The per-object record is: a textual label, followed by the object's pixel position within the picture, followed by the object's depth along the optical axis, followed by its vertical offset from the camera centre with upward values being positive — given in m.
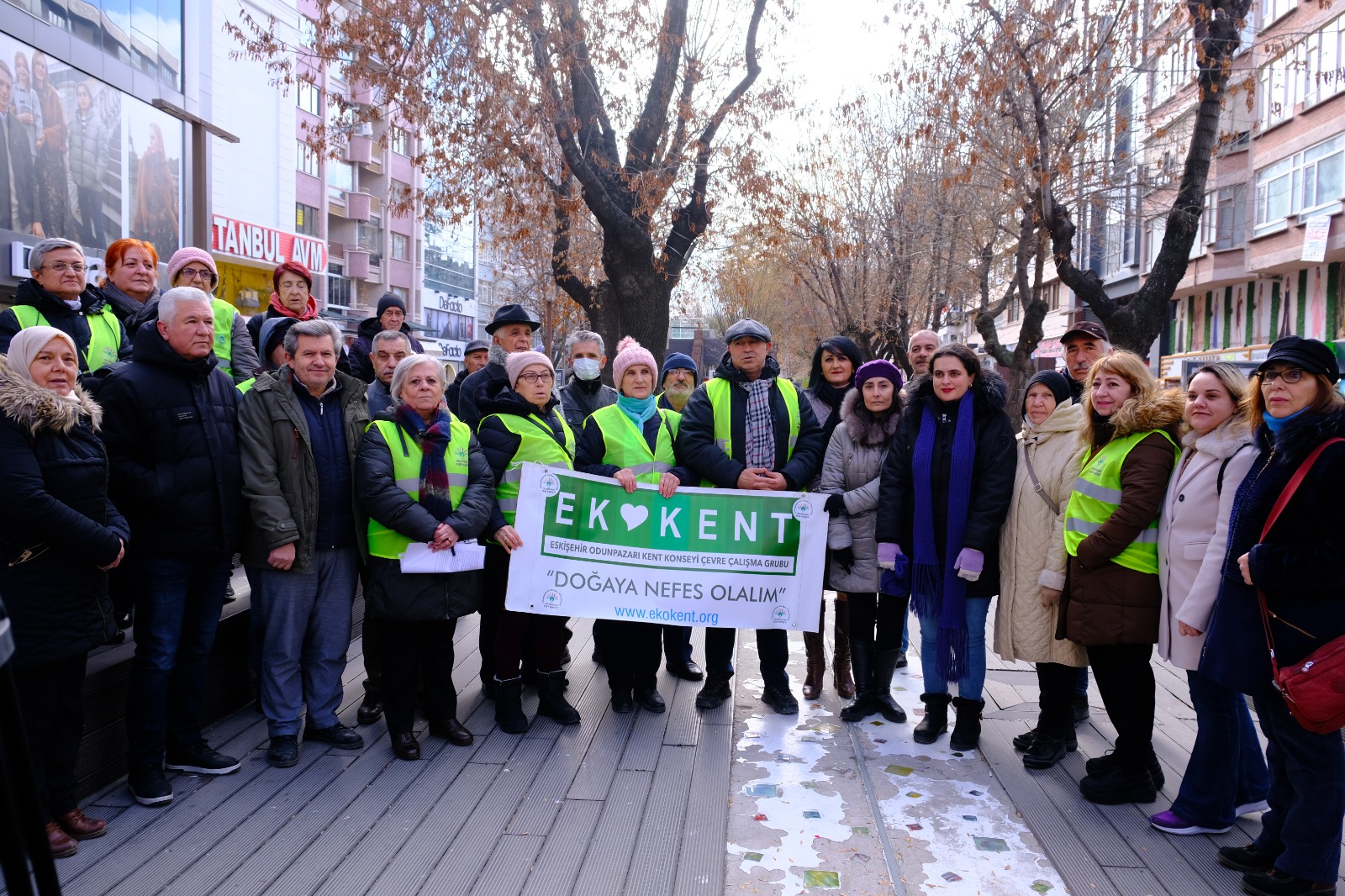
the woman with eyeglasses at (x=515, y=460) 5.30 -0.25
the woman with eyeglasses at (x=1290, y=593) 3.46 -0.60
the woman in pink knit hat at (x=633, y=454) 5.58 -0.22
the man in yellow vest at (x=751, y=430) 5.56 -0.08
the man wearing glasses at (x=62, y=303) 4.84 +0.50
